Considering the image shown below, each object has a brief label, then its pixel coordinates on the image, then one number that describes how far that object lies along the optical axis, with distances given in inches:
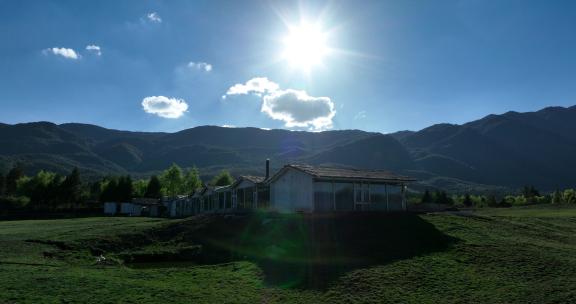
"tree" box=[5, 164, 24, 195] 4751.0
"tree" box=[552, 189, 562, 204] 3806.6
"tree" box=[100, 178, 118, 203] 3506.4
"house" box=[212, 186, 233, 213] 1872.5
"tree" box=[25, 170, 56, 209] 3513.8
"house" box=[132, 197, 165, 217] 2881.4
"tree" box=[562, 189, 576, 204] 3702.0
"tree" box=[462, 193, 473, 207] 4012.8
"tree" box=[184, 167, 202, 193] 3874.5
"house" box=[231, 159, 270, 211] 1560.0
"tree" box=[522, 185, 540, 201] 4477.1
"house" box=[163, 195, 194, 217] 2490.2
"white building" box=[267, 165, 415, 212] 1285.7
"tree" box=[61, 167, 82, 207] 3563.0
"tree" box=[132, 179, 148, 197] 3913.9
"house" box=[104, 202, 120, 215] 3033.5
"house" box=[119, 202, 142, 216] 2957.7
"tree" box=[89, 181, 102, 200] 4292.6
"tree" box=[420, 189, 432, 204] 3927.7
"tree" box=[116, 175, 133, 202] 3499.0
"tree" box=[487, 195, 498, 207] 3745.1
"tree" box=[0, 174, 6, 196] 4703.0
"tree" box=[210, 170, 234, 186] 3551.2
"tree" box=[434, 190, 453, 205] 3934.5
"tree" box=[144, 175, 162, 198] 3769.7
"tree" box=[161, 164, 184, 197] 3806.6
